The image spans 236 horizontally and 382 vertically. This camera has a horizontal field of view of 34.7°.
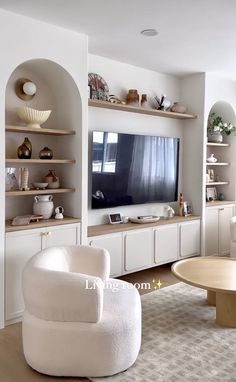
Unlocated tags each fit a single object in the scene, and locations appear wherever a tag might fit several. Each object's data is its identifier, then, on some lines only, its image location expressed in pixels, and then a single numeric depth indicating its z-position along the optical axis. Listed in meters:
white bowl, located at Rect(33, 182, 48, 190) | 3.62
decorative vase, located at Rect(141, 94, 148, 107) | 4.64
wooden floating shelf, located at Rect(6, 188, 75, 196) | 3.26
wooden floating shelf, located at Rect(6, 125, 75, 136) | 3.24
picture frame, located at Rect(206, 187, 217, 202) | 5.66
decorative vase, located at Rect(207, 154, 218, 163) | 5.52
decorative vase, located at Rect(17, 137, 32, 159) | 3.46
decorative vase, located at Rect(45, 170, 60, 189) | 3.76
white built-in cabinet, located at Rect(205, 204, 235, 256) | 5.29
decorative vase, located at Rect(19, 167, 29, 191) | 3.46
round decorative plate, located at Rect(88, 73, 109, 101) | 4.12
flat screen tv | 4.28
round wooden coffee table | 3.07
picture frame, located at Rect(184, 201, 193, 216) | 5.15
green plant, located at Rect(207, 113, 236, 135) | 5.46
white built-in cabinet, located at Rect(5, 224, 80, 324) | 3.16
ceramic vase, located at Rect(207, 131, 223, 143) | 5.48
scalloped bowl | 3.39
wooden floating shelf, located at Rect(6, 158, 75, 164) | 3.25
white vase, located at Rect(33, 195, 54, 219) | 3.58
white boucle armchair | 2.37
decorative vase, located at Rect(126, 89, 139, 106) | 4.49
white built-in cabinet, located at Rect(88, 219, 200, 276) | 4.12
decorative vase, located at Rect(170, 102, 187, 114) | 5.00
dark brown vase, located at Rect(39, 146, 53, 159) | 3.65
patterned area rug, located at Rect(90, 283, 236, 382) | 2.46
